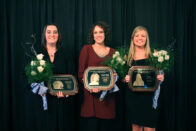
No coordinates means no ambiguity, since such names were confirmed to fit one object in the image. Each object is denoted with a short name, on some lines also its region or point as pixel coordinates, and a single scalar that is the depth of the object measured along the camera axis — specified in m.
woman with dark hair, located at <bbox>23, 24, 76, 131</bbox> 2.69
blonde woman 2.59
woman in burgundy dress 2.72
